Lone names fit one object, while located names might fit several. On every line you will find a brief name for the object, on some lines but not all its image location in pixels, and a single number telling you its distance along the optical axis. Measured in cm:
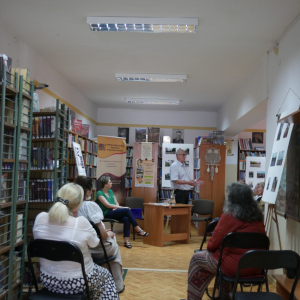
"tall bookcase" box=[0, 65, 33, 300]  280
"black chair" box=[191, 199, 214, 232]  755
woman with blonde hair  254
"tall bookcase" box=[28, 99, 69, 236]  383
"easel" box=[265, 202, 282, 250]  397
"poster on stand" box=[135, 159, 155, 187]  843
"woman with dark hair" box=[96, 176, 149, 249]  623
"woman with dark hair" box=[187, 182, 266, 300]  308
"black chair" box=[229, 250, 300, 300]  245
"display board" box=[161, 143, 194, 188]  912
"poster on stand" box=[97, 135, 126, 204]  808
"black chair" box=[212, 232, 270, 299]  298
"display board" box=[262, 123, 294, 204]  364
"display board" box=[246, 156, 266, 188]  943
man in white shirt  738
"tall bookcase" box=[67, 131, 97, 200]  691
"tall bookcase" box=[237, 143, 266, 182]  995
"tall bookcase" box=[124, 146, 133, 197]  1007
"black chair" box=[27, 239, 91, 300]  244
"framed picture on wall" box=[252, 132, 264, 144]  1009
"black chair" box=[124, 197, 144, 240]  784
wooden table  662
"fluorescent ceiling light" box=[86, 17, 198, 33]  421
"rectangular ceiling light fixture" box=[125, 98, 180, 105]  923
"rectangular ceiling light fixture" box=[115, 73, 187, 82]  677
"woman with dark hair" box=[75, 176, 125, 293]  362
